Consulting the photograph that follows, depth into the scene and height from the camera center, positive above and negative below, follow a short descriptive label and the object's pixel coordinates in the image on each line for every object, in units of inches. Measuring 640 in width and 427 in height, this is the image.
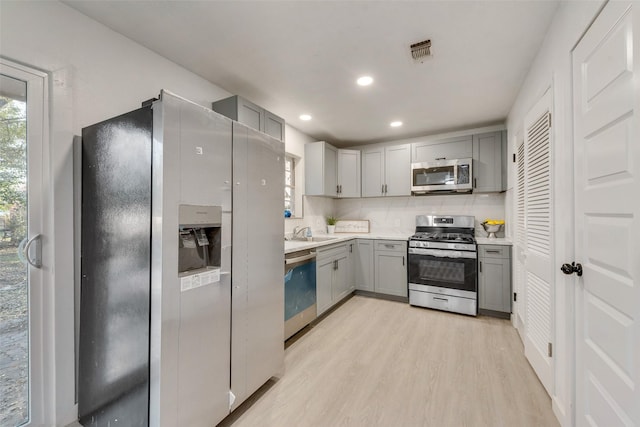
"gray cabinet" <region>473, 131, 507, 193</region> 134.2 +27.2
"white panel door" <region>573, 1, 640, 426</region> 37.0 -0.5
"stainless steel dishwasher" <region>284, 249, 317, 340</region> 97.3 -31.3
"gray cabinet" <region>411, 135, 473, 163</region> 141.7 +36.6
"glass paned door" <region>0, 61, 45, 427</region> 54.5 -7.2
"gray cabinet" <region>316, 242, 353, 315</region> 119.1 -31.6
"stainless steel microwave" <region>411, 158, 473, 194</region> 138.2 +20.6
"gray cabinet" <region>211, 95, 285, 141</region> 91.8 +37.8
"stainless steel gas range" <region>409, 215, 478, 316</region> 126.2 -29.9
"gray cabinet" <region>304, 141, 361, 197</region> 154.6 +26.8
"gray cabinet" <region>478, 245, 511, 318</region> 120.0 -31.5
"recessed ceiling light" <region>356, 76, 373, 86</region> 94.0 +49.2
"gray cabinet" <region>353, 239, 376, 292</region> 152.7 -31.1
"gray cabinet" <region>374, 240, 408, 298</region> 143.6 -30.9
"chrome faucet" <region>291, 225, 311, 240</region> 141.2 -10.0
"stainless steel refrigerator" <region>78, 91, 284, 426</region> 48.6 -11.7
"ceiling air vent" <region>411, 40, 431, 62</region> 74.9 +48.9
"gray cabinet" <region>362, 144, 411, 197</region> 158.6 +26.8
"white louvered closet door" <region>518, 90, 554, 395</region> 67.6 -8.0
